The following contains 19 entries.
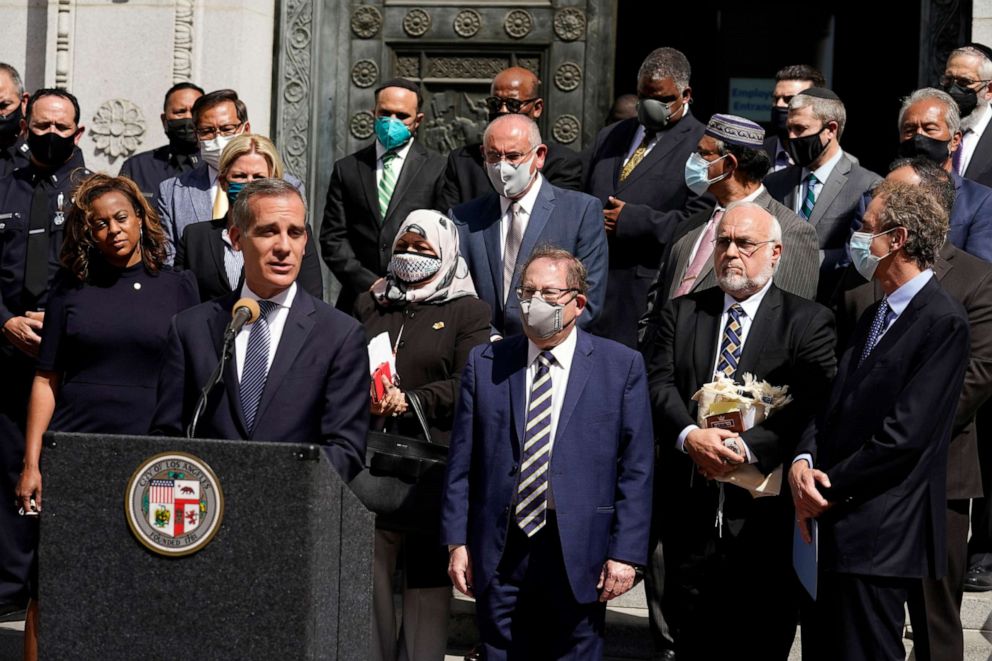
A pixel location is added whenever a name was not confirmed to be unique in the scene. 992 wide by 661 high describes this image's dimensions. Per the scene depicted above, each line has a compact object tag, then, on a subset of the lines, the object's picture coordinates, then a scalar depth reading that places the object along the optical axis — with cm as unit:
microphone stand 430
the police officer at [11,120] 829
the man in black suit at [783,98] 808
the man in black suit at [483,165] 810
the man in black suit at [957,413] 590
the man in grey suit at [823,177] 720
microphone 455
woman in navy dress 626
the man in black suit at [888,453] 535
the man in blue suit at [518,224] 723
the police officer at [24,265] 769
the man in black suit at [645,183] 771
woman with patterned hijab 636
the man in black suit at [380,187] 802
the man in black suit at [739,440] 592
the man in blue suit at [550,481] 554
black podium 401
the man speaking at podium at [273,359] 491
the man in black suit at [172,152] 829
